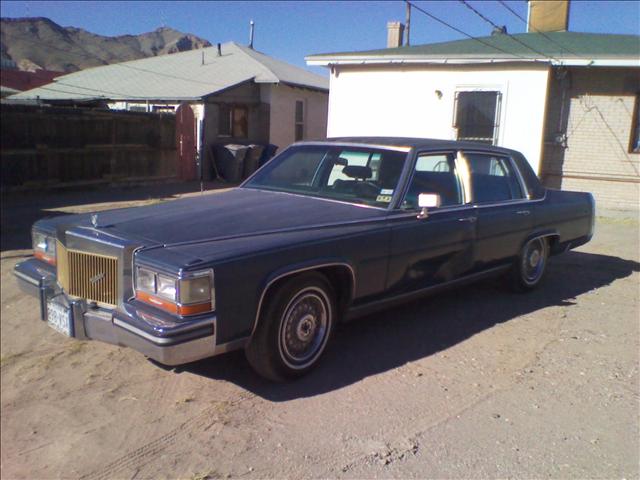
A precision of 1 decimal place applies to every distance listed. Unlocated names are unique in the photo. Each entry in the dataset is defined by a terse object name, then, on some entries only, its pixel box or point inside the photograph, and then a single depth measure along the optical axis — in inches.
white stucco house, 483.5
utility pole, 935.8
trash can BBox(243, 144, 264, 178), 715.4
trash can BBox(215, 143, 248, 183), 694.5
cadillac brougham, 142.3
